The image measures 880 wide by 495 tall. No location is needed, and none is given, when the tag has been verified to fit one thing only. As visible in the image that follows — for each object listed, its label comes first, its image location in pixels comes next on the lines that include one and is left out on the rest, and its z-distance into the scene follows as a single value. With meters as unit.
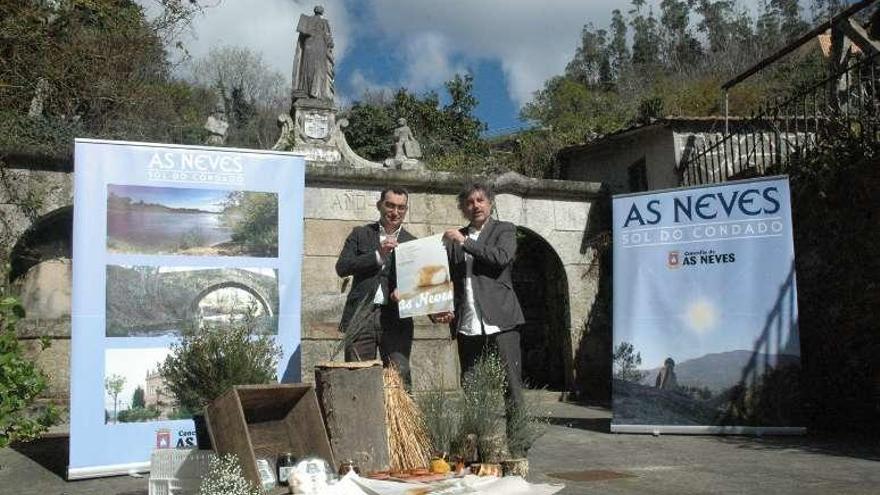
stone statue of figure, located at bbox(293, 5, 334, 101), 12.02
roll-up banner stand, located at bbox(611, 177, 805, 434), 6.71
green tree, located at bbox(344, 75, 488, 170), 27.25
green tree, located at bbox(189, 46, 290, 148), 35.06
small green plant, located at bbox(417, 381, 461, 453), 4.36
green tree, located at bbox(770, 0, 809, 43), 41.44
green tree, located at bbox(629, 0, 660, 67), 49.72
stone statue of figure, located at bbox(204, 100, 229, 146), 11.82
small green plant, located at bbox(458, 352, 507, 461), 4.34
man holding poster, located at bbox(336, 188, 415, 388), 5.05
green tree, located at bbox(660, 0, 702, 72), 44.70
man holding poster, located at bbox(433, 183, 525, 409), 4.96
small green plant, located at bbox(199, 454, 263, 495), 3.47
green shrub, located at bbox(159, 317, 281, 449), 4.43
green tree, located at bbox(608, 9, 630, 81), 50.29
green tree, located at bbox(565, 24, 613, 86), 50.03
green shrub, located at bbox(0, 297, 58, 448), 3.73
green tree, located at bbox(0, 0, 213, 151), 6.92
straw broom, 4.35
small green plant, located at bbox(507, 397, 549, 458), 4.56
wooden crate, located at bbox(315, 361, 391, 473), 4.14
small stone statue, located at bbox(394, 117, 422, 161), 11.51
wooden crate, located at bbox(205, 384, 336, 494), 3.75
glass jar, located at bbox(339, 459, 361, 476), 3.96
